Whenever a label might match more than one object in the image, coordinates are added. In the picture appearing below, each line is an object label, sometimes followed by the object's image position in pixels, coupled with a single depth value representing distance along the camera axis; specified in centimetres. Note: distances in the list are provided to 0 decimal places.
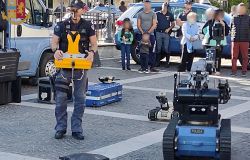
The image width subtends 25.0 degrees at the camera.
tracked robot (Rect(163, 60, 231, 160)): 625
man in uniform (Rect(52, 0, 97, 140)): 764
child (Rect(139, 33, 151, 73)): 1504
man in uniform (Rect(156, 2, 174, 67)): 1606
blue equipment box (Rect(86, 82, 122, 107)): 1025
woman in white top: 1487
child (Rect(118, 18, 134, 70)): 1546
